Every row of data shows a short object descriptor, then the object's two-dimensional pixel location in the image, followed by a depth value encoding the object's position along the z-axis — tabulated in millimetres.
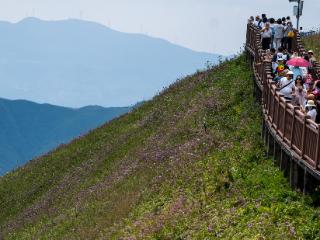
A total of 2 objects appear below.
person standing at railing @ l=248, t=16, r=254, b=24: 47309
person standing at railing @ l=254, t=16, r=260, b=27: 44825
